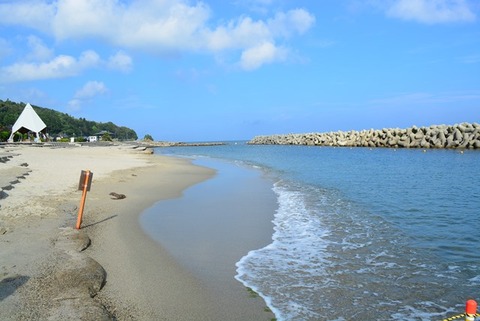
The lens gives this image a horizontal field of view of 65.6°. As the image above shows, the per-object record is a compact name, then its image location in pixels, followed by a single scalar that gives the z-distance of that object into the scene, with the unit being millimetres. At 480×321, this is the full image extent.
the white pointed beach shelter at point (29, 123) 57500
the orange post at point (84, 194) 8148
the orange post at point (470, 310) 3057
